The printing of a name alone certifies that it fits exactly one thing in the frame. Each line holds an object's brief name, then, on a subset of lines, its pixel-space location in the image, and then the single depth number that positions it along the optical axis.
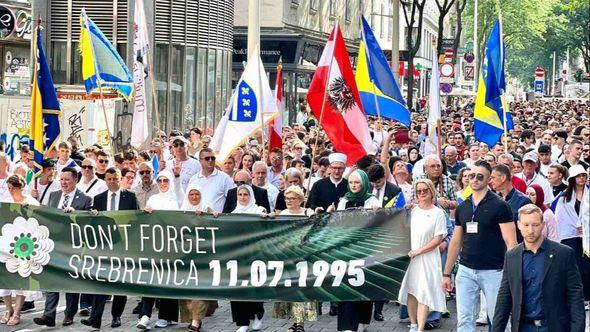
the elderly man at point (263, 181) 13.87
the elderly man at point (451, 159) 17.05
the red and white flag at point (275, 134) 18.86
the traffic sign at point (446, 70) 38.23
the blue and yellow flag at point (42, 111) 14.61
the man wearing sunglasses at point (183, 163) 15.83
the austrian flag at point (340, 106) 14.30
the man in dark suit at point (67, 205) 12.60
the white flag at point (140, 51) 18.73
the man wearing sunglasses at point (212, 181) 13.89
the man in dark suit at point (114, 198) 13.09
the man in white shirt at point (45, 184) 14.38
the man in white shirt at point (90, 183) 13.72
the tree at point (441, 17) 43.73
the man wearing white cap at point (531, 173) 15.29
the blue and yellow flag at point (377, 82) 16.84
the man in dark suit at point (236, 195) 13.11
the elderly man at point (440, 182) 13.23
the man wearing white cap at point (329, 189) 13.34
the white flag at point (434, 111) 17.23
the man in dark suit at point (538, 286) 8.23
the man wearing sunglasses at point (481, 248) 10.76
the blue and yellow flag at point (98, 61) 17.74
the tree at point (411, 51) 40.56
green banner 12.00
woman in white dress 11.62
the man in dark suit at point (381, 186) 12.90
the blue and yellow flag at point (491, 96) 18.27
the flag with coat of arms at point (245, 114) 15.91
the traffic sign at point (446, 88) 38.44
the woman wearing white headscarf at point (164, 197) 12.62
